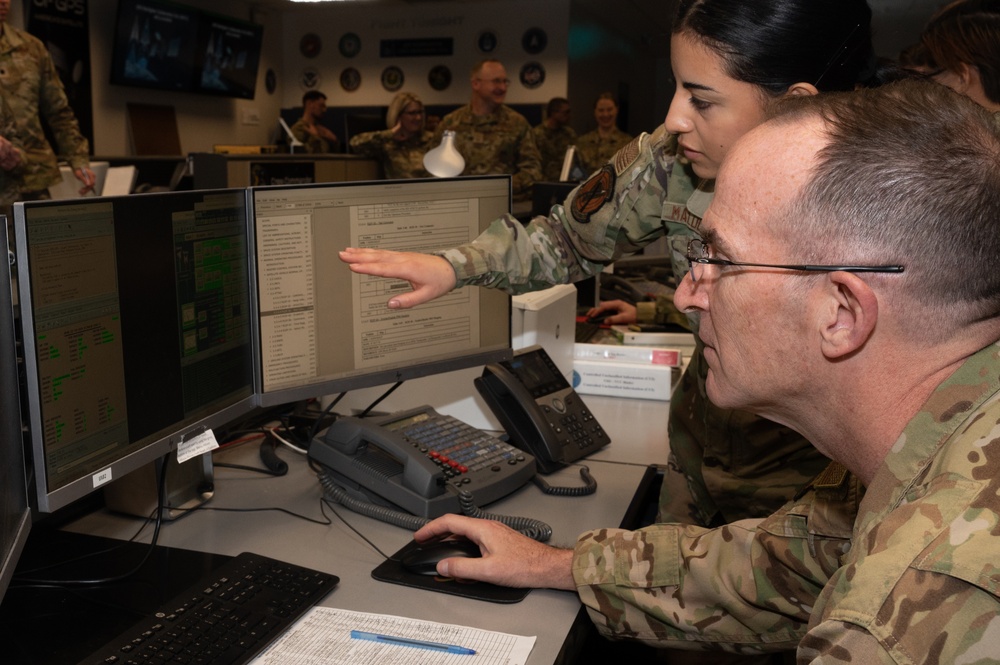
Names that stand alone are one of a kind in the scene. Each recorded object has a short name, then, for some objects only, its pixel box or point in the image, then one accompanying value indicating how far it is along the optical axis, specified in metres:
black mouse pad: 1.10
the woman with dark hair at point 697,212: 1.25
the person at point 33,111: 4.44
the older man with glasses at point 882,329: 0.62
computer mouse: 1.15
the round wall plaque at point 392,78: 10.02
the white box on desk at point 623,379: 2.02
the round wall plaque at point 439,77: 9.84
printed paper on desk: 0.96
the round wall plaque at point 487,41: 9.55
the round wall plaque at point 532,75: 9.42
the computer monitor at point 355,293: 1.37
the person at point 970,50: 1.93
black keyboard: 0.92
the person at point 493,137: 6.36
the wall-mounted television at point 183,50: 7.88
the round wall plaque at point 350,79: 10.20
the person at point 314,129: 8.70
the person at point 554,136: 8.01
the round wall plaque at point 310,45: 10.27
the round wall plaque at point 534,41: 9.32
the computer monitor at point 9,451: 0.88
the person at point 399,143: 5.71
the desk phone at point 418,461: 1.33
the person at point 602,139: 8.46
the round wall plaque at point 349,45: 10.11
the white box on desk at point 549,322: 1.86
